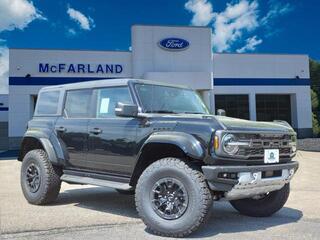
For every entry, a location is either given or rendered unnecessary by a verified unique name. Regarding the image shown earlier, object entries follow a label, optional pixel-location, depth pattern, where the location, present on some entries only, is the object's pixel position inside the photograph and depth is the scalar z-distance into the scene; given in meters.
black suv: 3.81
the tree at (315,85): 30.62
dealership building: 20.99
